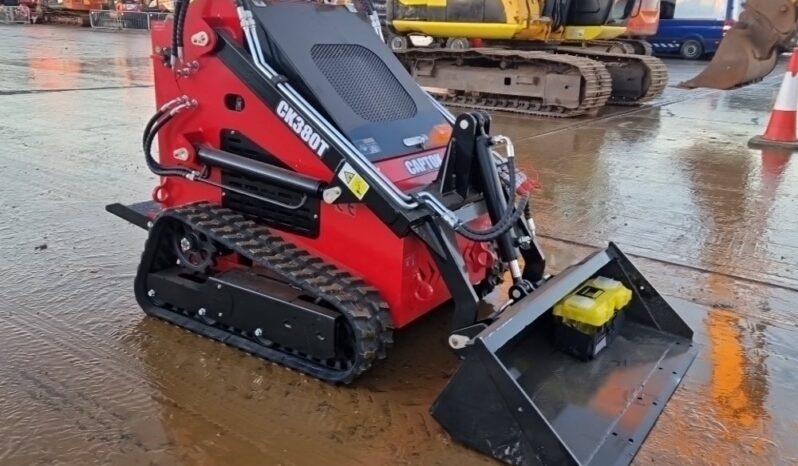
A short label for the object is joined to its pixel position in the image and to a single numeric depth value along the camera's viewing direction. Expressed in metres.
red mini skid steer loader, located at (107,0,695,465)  2.58
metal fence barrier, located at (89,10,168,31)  30.48
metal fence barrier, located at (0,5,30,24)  31.31
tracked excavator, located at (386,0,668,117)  9.43
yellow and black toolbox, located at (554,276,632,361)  2.73
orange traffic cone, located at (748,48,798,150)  7.54
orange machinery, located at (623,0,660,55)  14.33
